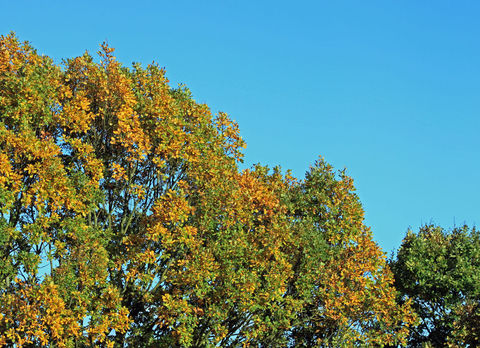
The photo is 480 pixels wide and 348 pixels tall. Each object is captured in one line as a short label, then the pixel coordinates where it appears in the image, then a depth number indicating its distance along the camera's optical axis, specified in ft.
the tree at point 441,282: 137.04
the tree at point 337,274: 108.47
